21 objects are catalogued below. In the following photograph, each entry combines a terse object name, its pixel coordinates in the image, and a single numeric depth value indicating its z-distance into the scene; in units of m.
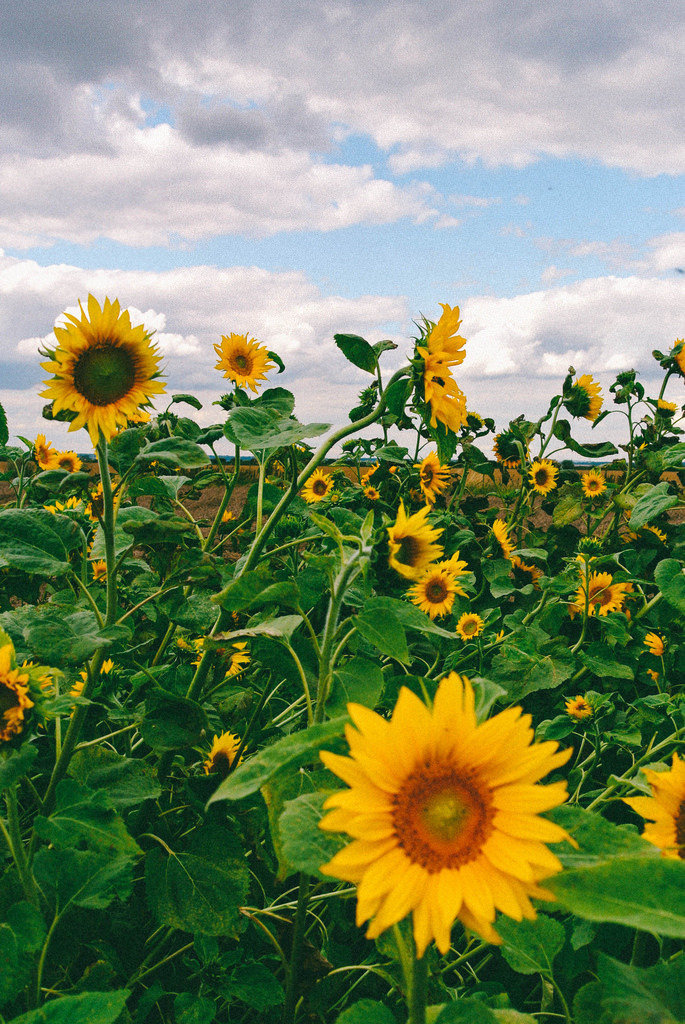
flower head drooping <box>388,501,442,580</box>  1.21
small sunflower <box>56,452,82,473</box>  3.28
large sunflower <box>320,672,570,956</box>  0.57
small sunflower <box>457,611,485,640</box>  2.04
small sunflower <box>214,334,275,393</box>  2.69
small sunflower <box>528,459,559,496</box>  3.21
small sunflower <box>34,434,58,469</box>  3.10
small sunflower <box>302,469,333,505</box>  3.27
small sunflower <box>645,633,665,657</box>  2.06
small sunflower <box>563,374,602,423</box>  3.05
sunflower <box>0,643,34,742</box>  0.93
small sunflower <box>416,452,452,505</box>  2.80
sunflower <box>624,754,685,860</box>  0.81
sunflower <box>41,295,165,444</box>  1.25
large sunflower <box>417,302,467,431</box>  1.09
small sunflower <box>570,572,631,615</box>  2.20
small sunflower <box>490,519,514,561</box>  2.52
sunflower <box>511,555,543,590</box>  2.83
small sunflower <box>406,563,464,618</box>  2.13
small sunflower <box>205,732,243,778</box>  1.45
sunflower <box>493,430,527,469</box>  3.22
